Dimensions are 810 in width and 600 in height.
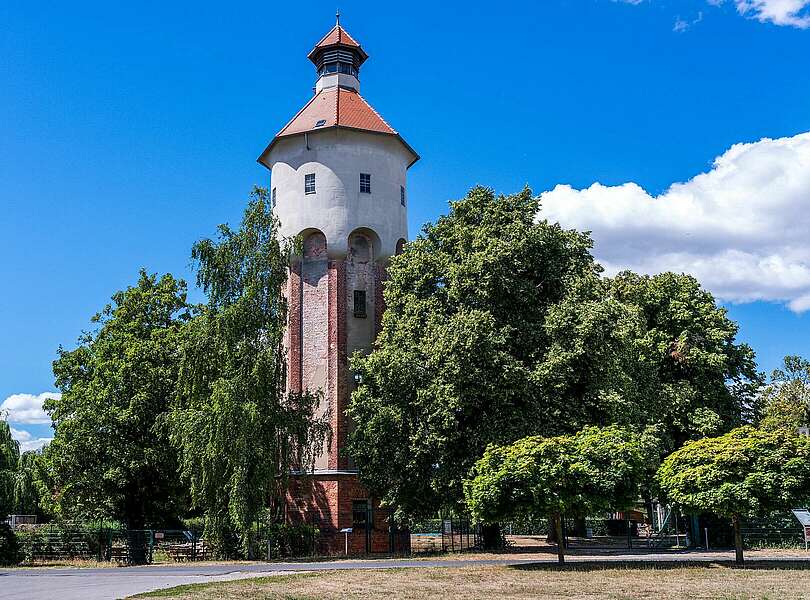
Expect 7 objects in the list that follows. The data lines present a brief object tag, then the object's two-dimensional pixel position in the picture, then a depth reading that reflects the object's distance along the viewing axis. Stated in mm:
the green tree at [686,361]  41000
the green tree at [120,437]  38344
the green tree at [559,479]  25750
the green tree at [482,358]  31891
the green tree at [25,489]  53031
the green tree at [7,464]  36381
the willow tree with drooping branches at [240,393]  31984
